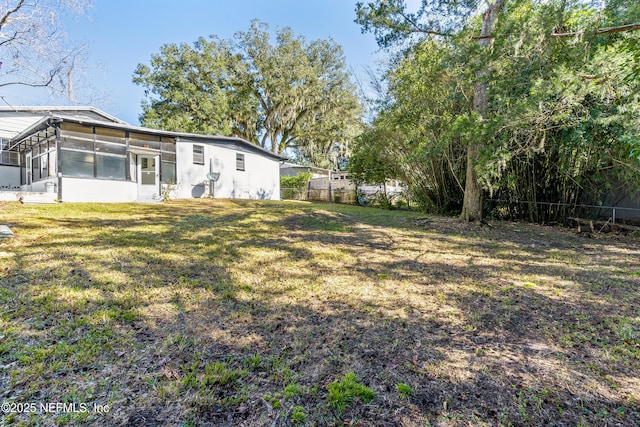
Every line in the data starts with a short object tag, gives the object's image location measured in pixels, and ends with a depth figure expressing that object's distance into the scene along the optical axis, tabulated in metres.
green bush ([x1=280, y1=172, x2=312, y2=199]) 18.17
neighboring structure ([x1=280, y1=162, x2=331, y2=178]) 22.83
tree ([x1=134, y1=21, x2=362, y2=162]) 18.53
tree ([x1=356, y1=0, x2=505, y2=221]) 6.75
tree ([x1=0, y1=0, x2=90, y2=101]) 5.61
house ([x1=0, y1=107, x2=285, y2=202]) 9.54
